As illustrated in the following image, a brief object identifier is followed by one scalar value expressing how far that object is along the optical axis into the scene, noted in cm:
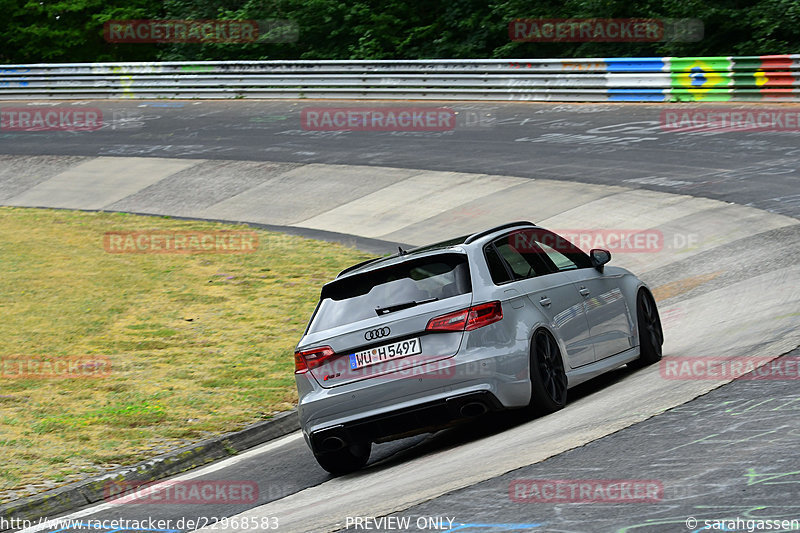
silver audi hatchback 1588
